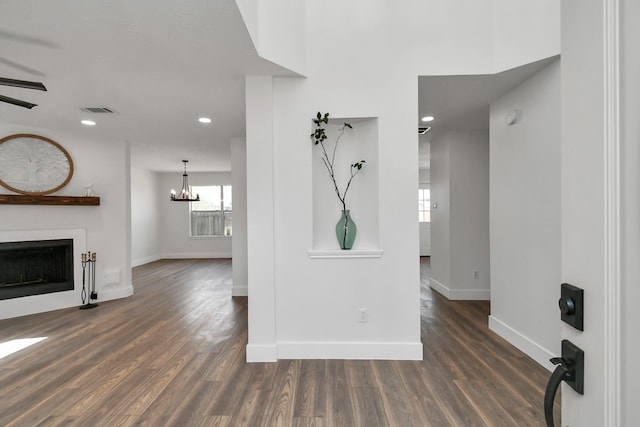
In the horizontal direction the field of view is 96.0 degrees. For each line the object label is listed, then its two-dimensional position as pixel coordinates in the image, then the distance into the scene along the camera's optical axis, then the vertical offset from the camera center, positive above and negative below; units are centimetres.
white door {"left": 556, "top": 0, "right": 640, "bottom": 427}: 56 +2
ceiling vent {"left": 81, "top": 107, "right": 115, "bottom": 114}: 327 +121
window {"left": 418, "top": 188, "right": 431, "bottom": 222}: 859 +22
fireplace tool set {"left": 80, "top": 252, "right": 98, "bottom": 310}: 416 -96
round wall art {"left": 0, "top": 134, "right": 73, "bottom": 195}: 380 +70
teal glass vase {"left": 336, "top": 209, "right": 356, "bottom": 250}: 265 -17
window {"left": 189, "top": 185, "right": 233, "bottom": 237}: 859 +3
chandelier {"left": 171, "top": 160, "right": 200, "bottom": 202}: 661 +49
